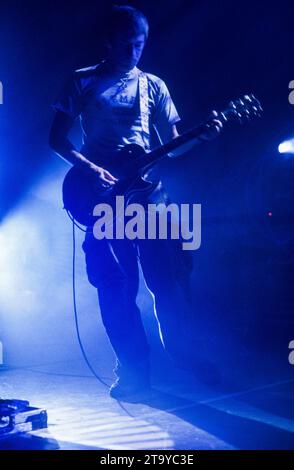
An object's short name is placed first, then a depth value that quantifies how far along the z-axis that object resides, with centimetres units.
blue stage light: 418
